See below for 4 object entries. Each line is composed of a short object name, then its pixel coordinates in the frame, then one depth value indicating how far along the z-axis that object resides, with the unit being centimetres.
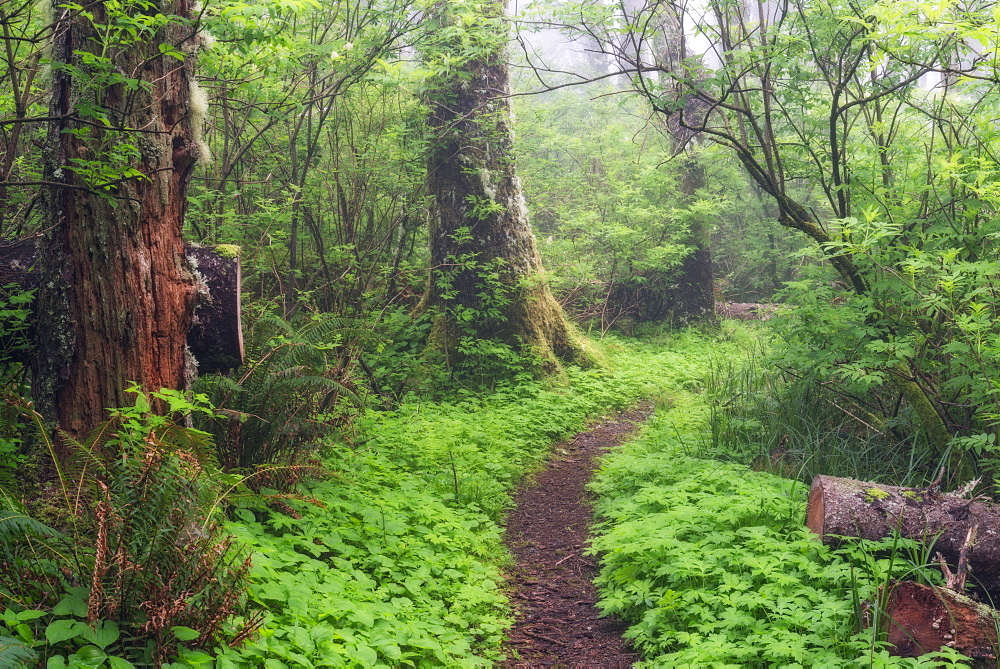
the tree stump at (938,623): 340
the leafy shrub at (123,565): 254
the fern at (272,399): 464
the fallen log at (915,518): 398
